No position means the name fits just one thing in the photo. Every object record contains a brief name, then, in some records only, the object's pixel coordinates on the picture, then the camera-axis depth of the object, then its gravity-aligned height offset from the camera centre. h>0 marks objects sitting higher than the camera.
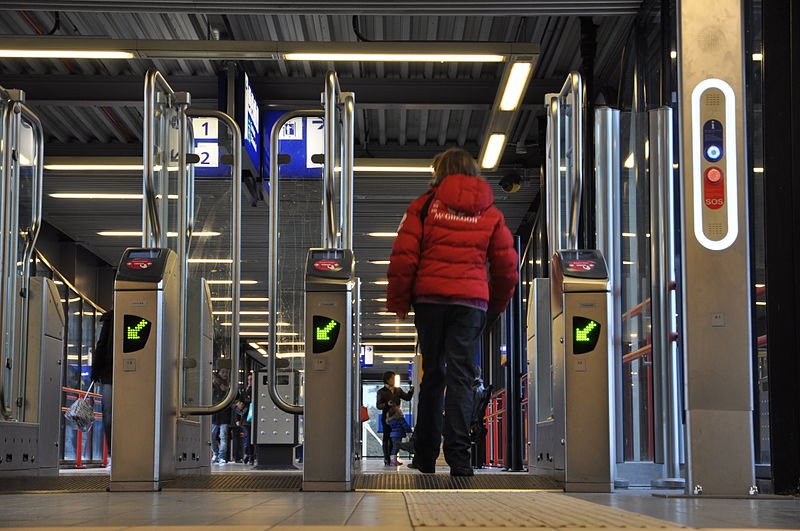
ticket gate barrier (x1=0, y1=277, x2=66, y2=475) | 8.10 -0.04
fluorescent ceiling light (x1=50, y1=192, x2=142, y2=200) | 16.67 +2.69
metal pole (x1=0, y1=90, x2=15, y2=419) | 7.90 +1.21
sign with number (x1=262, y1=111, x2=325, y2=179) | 9.41 +2.09
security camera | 15.09 +2.58
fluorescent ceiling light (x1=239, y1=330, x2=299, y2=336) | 37.07 +1.45
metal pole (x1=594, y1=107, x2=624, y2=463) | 7.40 +1.25
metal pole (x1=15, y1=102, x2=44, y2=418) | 8.39 +1.10
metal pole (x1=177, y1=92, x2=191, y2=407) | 7.75 +1.22
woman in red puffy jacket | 6.05 +0.47
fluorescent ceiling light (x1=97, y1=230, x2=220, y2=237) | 20.00 +2.55
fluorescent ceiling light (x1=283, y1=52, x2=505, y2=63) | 9.54 +2.70
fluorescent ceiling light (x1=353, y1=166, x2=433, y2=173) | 14.01 +2.57
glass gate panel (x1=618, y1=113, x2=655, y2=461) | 7.40 +0.58
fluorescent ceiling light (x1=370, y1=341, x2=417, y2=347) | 42.28 +1.25
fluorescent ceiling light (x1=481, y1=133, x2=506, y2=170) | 12.50 +2.58
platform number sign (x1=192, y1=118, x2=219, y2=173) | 9.51 +2.17
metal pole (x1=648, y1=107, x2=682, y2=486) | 6.77 +0.41
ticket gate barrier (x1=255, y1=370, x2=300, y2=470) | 16.88 -0.86
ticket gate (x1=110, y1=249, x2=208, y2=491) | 5.89 +0.03
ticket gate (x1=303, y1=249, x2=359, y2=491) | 5.74 +0.02
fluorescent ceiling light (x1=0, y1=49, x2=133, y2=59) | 9.50 +2.72
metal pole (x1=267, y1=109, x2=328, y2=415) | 7.50 +0.71
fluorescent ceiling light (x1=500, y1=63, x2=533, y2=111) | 10.07 +2.70
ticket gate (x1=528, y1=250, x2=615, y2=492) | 5.73 +0.02
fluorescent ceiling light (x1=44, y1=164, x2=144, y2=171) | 14.12 +2.63
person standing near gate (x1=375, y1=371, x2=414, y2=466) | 15.92 -0.27
